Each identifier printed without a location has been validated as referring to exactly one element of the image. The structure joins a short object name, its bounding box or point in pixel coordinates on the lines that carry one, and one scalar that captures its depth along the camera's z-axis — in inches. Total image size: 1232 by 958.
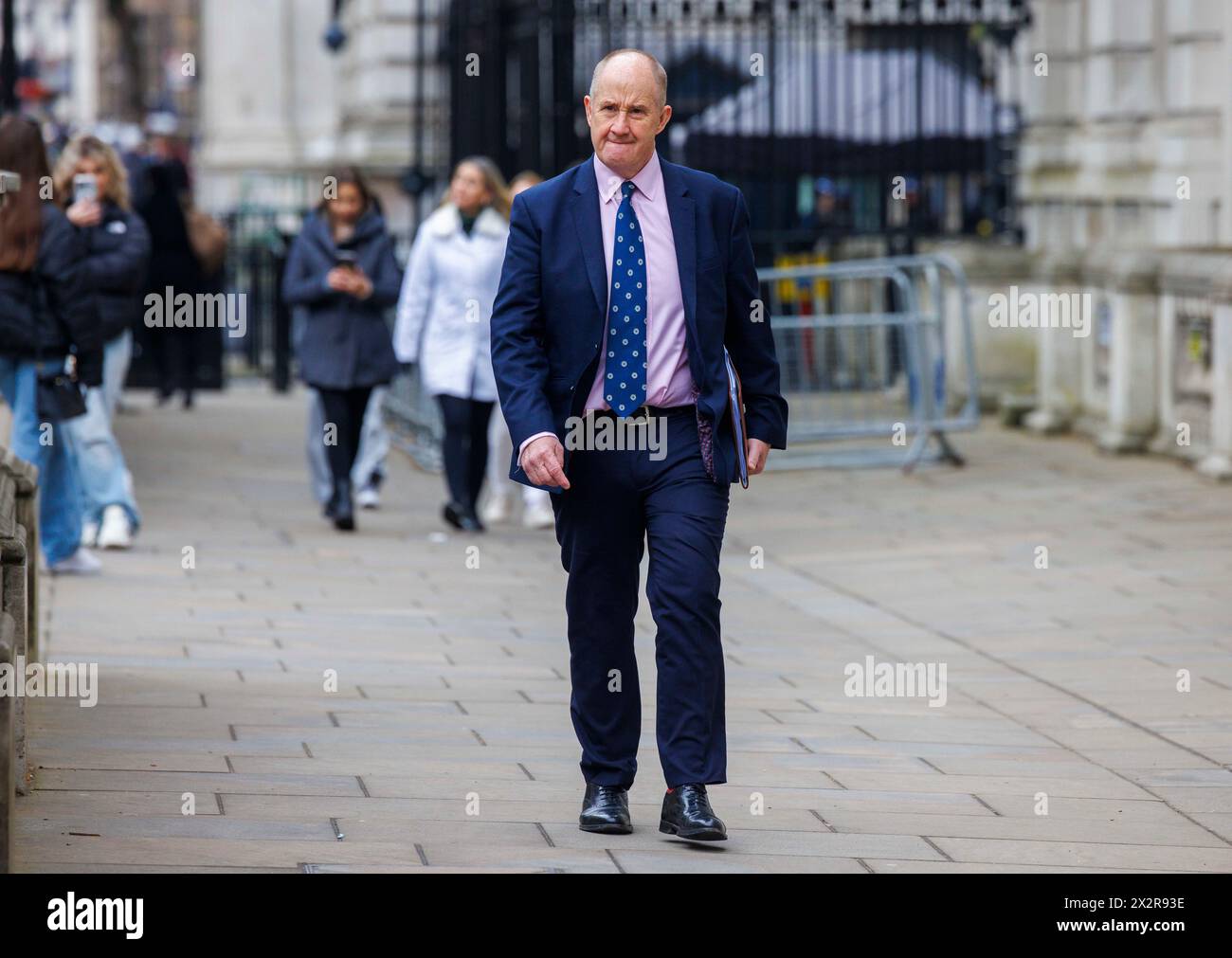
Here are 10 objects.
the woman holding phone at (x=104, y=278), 395.2
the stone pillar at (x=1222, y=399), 478.0
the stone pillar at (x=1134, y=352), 531.8
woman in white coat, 443.8
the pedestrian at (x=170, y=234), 673.6
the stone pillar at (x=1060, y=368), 590.9
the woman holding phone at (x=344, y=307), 439.5
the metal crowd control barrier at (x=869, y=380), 532.7
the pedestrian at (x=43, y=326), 345.1
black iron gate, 575.2
